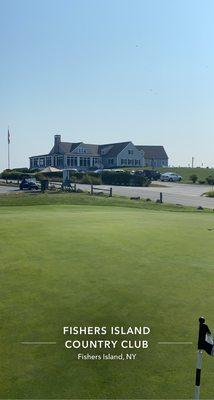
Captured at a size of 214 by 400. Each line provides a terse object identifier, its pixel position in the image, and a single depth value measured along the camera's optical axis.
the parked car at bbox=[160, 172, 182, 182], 76.84
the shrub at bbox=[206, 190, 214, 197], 47.59
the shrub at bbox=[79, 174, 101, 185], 63.34
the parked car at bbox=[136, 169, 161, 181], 76.76
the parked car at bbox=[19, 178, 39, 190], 53.84
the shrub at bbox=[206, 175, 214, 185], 69.88
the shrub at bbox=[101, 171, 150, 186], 63.03
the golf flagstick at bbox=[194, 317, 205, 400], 4.06
